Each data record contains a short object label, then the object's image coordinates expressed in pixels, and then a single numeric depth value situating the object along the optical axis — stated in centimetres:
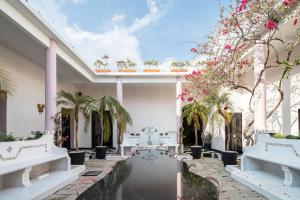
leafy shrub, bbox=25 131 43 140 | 488
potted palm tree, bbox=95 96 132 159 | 817
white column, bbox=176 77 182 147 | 992
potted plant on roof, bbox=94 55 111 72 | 1029
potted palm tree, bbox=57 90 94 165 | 637
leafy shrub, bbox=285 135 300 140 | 396
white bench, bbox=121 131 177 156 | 977
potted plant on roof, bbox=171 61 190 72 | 1008
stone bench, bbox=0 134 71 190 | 365
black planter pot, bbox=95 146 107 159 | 822
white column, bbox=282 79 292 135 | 611
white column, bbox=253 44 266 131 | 565
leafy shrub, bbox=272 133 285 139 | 440
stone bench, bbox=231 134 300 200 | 358
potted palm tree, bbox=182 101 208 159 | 896
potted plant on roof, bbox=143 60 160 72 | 1036
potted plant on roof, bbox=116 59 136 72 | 1017
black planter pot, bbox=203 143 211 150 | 1125
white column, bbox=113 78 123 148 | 1009
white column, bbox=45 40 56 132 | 572
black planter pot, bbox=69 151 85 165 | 634
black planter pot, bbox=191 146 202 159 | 809
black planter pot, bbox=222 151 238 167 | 634
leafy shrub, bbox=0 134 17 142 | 373
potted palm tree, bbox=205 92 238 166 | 636
